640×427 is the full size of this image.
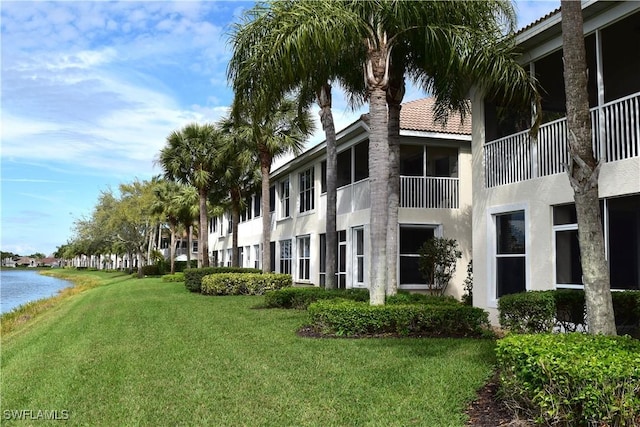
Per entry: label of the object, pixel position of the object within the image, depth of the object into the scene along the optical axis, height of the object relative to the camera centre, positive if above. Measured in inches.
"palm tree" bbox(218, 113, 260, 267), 1005.2 +183.5
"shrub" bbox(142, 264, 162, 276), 2196.9 -36.5
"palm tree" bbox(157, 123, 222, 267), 1153.2 +221.7
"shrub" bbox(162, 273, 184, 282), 1471.5 -45.7
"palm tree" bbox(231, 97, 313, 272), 911.7 +197.2
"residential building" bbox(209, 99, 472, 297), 693.9 +85.2
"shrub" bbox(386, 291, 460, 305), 442.6 -32.9
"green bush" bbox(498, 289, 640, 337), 329.7 -33.1
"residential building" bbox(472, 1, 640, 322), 360.8 +67.0
